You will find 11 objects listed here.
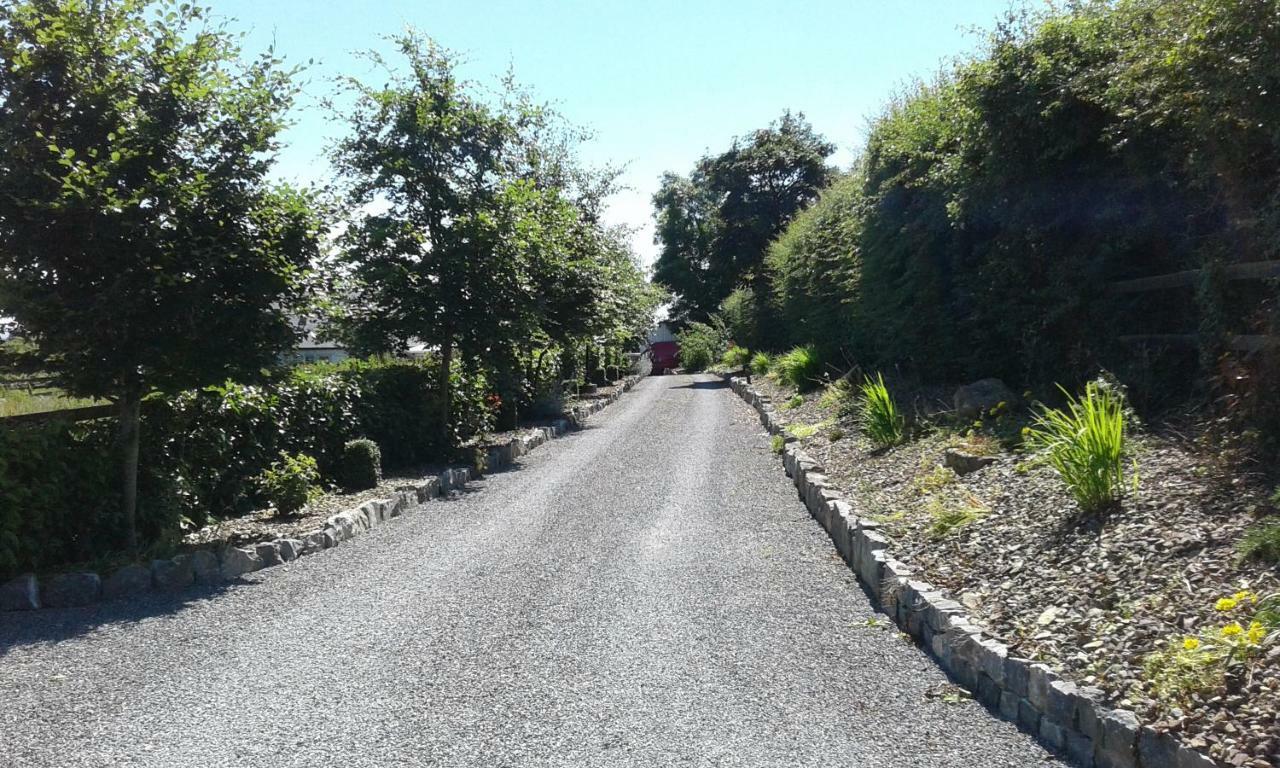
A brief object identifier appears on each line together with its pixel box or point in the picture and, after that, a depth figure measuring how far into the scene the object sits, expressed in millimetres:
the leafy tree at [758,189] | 42375
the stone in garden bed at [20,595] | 7141
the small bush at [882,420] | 11500
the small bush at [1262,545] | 4820
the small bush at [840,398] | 15004
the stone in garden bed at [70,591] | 7320
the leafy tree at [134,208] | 7820
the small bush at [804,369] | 20677
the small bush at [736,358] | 37547
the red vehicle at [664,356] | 55781
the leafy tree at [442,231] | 14320
